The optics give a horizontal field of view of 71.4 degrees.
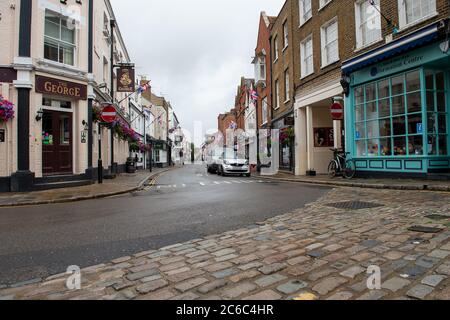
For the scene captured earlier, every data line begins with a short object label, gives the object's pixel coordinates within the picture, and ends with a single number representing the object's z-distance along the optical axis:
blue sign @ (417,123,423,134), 11.07
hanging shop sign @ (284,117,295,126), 20.03
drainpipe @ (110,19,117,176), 20.83
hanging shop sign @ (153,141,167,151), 38.40
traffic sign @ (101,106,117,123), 13.75
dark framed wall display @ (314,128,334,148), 18.75
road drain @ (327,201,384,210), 6.69
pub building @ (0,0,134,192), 11.82
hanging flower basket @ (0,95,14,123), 11.14
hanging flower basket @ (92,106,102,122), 15.30
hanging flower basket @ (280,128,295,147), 19.64
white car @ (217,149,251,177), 21.14
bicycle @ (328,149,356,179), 13.88
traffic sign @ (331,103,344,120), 14.52
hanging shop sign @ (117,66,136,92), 20.08
